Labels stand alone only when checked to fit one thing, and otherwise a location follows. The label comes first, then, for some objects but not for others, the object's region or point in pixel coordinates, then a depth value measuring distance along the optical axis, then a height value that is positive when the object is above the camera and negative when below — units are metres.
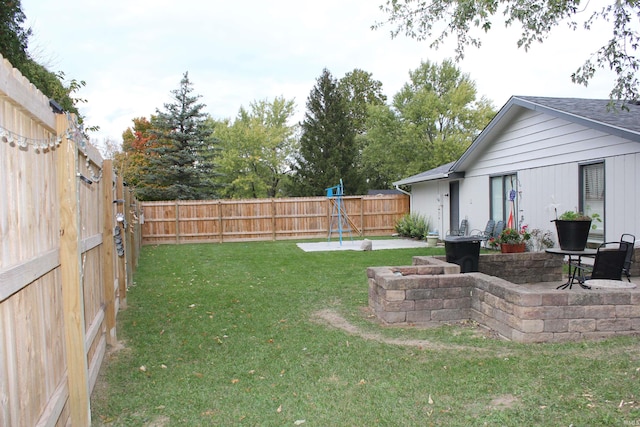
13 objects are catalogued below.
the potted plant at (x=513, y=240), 10.55 -0.90
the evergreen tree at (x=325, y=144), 31.62 +4.08
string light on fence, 1.89 +0.32
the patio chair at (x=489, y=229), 12.08 -0.75
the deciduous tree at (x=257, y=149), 31.69 +3.96
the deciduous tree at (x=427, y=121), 29.84 +5.42
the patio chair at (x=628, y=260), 5.85 -0.80
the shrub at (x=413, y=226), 16.77 -0.88
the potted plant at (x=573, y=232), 6.14 -0.44
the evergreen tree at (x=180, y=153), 24.09 +2.80
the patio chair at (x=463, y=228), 13.90 -0.80
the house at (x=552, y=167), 7.89 +0.73
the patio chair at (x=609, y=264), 5.47 -0.78
